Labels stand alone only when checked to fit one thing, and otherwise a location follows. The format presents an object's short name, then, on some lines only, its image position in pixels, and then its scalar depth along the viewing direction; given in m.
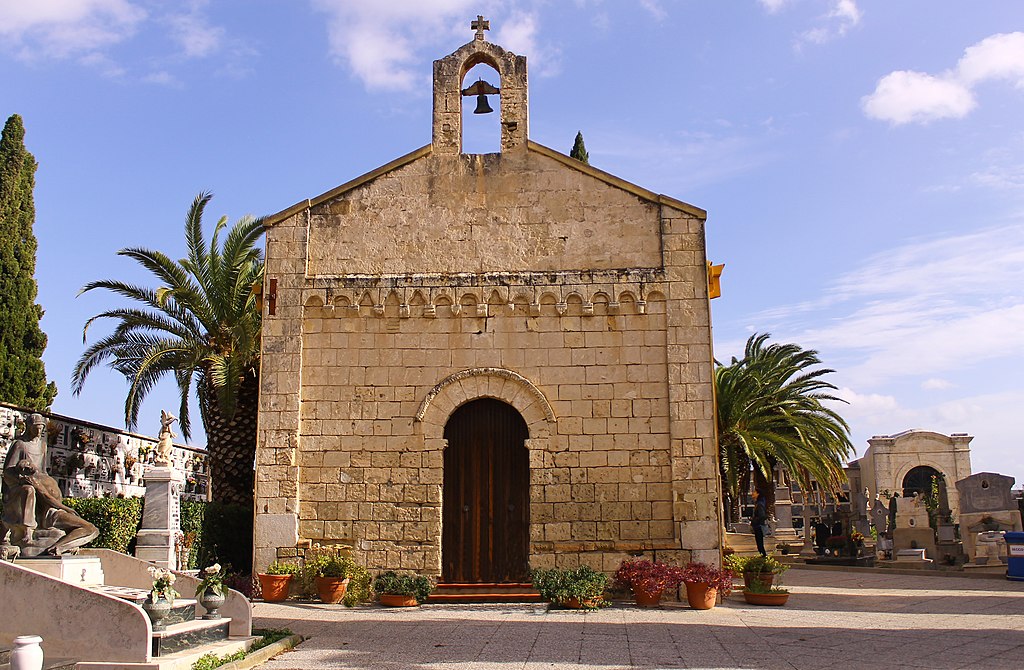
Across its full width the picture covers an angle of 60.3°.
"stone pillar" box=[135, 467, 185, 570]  14.02
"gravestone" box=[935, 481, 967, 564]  19.67
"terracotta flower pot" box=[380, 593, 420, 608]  11.93
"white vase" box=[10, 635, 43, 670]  5.73
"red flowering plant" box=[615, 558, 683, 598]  11.62
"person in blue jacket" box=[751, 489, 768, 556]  19.33
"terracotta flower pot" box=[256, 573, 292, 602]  12.27
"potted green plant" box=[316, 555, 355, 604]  12.07
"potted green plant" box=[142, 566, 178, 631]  7.32
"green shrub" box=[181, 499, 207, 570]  15.25
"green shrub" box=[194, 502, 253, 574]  15.68
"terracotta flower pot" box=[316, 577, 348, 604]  12.06
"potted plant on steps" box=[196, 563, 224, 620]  8.42
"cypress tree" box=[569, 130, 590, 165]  22.87
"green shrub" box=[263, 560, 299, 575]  12.37
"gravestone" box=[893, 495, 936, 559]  21.31
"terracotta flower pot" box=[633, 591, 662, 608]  11.67
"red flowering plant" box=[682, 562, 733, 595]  11.54
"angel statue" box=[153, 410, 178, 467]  14.87
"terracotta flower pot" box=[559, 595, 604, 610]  11.32
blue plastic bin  16.19
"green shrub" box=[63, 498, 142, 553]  13.28
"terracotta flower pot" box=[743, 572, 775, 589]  12.33
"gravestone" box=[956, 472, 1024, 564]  18.86
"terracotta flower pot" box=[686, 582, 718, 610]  11.53
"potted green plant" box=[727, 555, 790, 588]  12.34
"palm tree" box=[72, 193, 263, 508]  17.14
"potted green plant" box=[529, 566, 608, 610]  11.30
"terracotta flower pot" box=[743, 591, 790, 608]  12.23
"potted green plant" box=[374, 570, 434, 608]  11.92
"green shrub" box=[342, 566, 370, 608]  12.12
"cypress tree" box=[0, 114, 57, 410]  18.97
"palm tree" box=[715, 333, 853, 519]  20.05
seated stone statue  8.16
